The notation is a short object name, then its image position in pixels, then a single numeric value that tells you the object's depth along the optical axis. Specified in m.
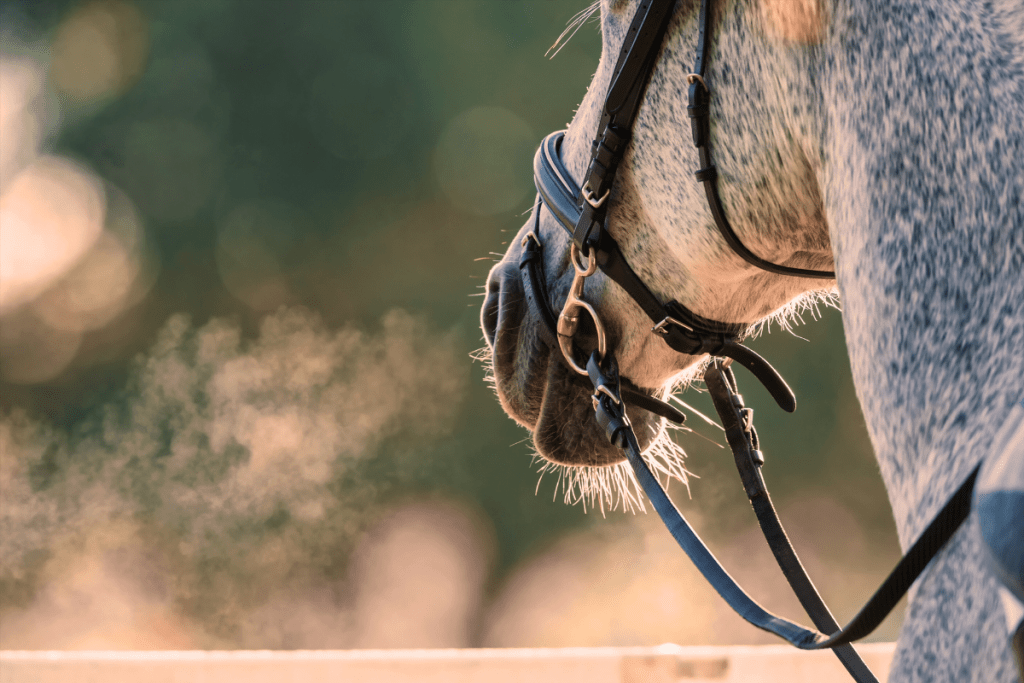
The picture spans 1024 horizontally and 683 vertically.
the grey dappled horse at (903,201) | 7.68
